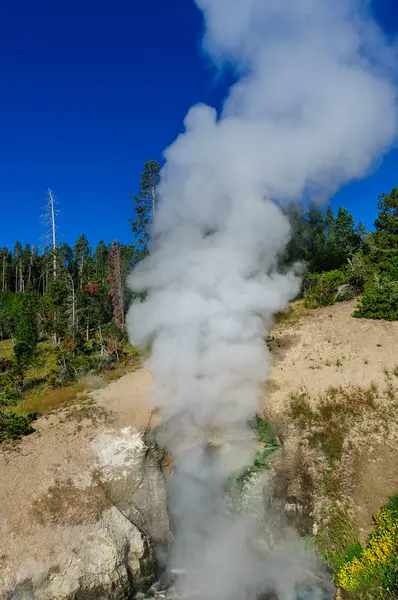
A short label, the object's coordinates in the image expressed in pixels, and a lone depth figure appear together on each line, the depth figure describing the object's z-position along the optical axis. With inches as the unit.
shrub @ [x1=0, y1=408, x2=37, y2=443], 574.2
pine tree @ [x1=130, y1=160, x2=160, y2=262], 1364.4
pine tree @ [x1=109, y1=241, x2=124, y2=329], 1319.0
